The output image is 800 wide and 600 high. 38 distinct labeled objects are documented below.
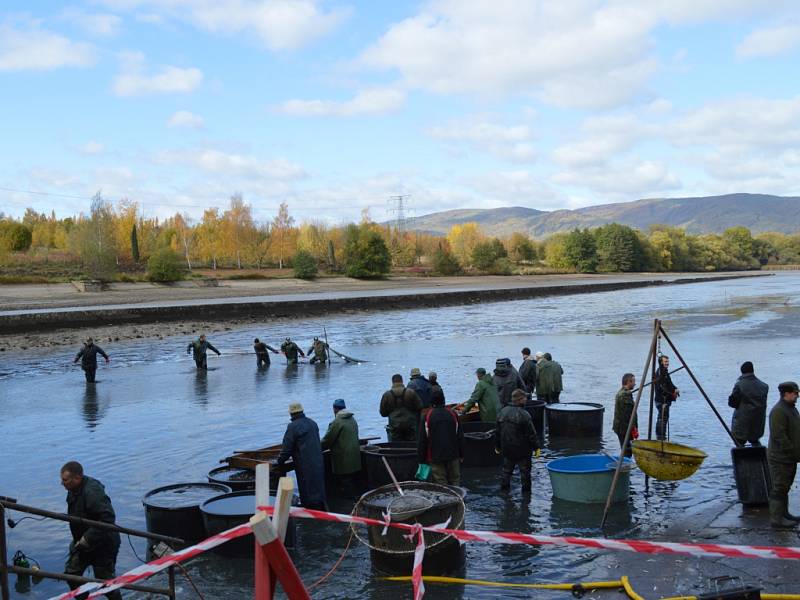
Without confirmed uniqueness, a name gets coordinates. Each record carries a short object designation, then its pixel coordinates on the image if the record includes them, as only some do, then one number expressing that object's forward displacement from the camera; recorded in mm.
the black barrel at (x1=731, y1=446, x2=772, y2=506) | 9406
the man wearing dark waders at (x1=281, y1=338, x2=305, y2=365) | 27328
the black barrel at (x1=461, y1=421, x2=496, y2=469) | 11727
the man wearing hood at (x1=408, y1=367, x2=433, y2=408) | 12727
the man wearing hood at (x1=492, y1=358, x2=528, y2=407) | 13177
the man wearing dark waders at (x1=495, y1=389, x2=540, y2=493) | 10008
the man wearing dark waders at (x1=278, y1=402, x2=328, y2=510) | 9047
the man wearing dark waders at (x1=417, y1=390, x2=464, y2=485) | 9445
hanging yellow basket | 8859
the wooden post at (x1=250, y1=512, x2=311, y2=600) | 3416
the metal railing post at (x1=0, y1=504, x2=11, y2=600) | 4969
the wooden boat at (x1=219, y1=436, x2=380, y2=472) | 10250
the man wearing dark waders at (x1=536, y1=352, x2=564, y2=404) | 15562
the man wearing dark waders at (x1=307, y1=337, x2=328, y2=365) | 27750
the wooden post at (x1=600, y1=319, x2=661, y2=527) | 8791
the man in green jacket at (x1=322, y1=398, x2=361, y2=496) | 10133
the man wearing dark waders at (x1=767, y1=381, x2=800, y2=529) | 8188
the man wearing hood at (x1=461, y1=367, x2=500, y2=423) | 12742
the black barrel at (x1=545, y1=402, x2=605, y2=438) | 13594
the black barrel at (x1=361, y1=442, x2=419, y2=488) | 10234
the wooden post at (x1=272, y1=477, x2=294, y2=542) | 3639
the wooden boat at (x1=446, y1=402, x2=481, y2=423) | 13057
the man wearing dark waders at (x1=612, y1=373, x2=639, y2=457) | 11234
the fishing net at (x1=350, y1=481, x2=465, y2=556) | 7473
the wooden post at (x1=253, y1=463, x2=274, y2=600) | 3643
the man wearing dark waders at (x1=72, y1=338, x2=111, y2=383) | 23703
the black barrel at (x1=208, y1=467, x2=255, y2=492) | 9539
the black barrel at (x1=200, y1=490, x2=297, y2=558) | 7977
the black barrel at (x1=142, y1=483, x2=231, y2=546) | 8531
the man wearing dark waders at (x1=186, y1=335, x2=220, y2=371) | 26719
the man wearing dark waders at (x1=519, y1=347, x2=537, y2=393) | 15859
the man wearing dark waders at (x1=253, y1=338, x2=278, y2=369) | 27188
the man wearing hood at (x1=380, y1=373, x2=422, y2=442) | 11555
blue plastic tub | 9617
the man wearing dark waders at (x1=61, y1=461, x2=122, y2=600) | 6699
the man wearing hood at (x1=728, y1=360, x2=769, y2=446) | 10789
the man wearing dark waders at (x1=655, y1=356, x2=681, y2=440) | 12328
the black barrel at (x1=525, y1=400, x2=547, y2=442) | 13324
